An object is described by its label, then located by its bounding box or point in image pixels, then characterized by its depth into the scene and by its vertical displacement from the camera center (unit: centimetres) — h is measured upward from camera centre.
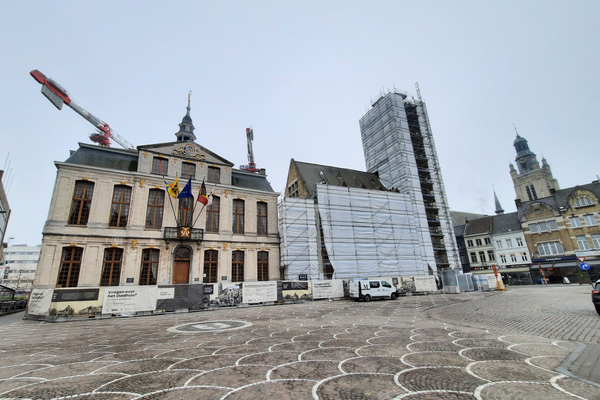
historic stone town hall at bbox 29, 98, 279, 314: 2070 +563
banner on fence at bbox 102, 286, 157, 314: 1684 -31
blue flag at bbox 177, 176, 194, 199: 2178 +741
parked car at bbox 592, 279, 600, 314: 1005 -99
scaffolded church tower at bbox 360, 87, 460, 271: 3481 +1517
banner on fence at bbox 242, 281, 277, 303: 2106 -37
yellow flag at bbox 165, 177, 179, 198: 2214 +782
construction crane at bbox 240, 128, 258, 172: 5242 +2536
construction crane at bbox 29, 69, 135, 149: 4658 +3436
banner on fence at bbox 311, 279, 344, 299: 2412 -49
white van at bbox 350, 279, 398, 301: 2244 -76
